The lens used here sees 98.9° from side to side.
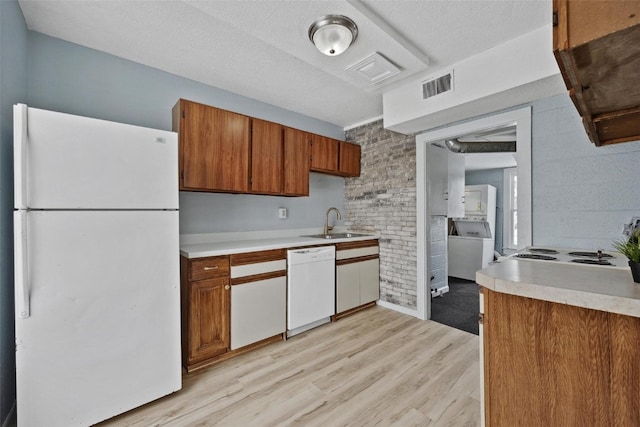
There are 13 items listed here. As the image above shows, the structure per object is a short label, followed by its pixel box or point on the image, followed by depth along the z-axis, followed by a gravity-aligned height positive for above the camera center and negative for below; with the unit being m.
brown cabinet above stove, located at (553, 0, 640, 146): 0.67 +0.44
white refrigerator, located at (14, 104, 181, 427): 1.40 -0.31
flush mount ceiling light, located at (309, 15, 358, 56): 1.71 +1.16
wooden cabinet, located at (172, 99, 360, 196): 2.34 +0.60
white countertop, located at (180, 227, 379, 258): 2.26 -0.30
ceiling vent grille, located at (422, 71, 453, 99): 2.35 +1.12
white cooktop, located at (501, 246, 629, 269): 1.38 -0.28
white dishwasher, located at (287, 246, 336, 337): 2.71 -0.79
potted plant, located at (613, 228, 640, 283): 0.98 -0.16
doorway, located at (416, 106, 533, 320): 2.32 +0.31
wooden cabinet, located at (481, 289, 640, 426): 0.91 -0.57
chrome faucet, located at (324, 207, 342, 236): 3.75 -0.13
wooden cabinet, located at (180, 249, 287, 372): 2.12 -0.78
